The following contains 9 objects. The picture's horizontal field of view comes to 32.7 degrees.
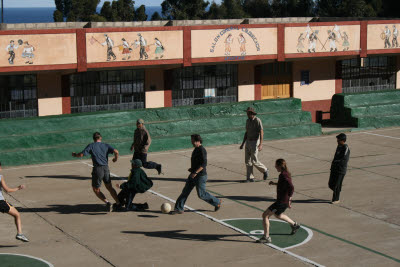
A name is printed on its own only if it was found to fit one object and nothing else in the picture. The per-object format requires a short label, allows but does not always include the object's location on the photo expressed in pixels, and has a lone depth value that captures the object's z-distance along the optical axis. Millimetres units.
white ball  14234
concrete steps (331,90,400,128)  26375
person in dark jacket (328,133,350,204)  14930
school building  22609
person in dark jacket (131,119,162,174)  16844
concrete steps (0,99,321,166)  20281
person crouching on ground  14188
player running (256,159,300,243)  12016
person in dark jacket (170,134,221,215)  13734
